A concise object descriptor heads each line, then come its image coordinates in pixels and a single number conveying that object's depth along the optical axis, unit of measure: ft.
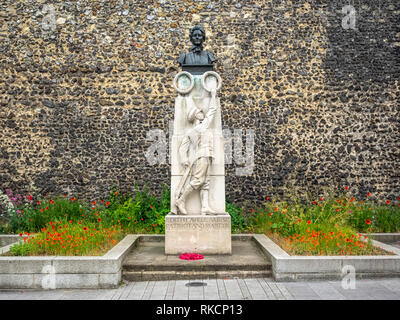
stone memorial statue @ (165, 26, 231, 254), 22.00
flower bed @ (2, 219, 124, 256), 20.03
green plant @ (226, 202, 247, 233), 33.86
